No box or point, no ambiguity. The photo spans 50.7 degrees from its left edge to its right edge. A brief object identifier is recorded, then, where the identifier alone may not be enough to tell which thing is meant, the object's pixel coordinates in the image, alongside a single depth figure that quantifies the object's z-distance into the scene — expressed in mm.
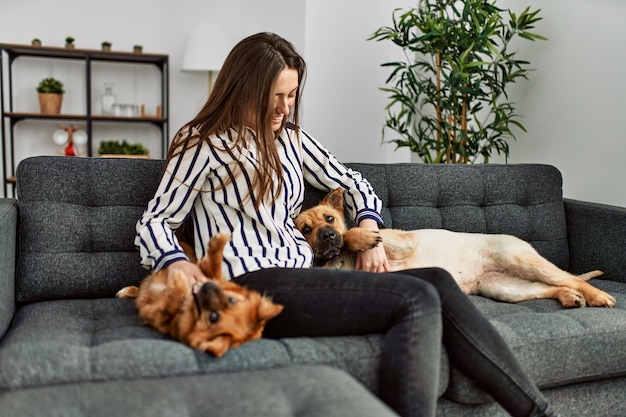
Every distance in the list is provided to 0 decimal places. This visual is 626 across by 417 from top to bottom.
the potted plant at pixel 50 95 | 5516
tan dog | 2107
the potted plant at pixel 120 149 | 5645
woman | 1571
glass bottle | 5707
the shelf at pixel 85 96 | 5441
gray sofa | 1296
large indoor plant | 3398
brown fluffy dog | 1478
